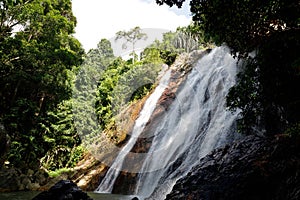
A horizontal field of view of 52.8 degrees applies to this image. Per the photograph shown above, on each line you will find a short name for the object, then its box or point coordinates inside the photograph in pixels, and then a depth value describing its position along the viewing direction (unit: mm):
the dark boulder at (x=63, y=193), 7059
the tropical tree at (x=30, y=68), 15984
